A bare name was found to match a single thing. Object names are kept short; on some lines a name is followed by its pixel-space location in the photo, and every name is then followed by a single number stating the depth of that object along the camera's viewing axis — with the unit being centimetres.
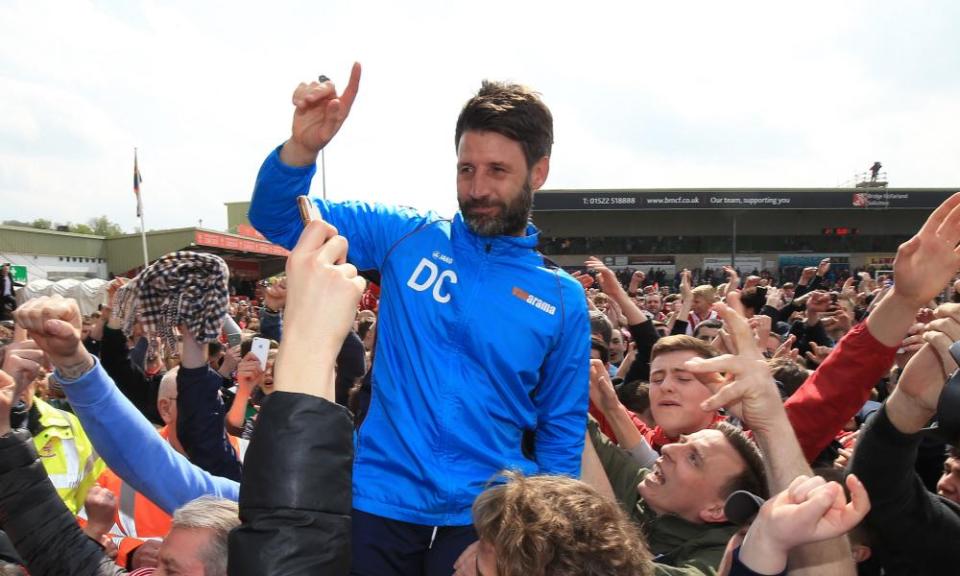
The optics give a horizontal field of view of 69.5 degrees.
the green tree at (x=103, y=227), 9152
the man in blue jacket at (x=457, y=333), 196
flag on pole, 2424
